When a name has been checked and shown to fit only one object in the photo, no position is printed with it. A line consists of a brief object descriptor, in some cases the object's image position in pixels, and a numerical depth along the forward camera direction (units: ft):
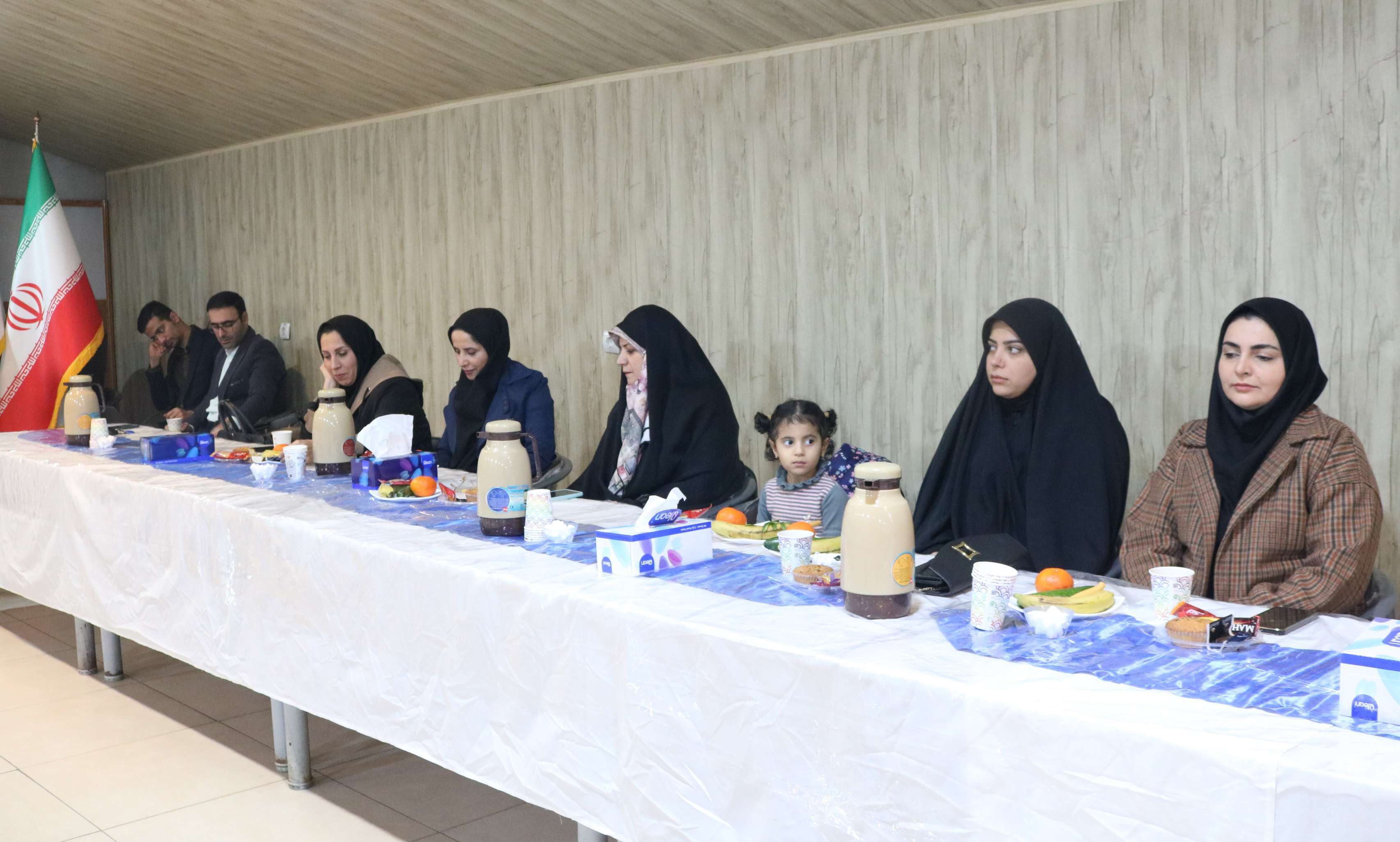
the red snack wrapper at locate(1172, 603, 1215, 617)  5.49
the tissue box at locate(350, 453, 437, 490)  9.84
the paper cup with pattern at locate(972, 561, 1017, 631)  5.50
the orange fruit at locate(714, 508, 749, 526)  8.08
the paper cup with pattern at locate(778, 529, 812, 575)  6.82
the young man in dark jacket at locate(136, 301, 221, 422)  22.15
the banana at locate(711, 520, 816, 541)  7.92
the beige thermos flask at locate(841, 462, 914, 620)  5.63
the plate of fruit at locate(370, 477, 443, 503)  9.39
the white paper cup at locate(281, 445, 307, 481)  10.40
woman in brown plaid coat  7.28
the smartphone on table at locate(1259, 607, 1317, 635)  5.45
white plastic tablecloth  4.22
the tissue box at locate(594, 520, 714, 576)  6.76
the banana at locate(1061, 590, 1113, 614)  5.79
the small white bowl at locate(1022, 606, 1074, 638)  5.42
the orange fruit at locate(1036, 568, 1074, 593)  6.02
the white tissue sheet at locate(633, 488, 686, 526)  7.04
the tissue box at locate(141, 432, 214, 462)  11.55
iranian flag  21.76
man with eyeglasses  19.21
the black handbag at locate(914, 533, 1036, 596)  6.27
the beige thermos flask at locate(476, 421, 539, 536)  7.86
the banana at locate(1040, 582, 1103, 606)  5.78
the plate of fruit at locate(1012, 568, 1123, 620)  5.79
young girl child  10.74
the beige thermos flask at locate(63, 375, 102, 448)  13.19
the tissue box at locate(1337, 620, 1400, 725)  4.20
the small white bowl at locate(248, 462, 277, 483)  10.25
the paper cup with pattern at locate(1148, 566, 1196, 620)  5.65
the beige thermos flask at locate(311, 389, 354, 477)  10.71
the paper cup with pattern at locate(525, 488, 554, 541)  7.75
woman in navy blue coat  14.02
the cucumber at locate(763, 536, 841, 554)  7.16
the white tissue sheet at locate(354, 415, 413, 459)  10.14
